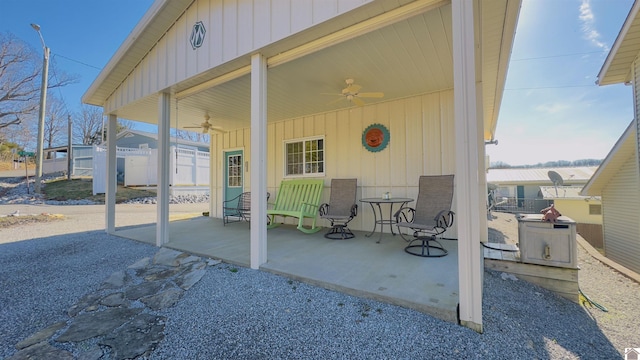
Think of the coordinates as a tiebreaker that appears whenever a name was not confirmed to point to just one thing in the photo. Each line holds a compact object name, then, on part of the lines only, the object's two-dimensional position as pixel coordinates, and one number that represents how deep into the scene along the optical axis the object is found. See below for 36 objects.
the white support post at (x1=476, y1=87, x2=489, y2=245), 3.89
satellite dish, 6.60
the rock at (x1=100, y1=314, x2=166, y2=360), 1.74
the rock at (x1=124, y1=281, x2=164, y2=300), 2.63
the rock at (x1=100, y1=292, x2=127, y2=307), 2.46
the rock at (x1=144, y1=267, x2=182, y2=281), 3.04
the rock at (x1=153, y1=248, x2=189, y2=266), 3.50
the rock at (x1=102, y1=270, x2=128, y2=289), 2.85
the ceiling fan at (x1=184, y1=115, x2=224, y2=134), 5.93
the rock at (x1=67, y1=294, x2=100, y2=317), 2.31
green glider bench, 5.20
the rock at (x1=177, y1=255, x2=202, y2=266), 3.45
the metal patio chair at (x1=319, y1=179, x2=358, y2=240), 4.76
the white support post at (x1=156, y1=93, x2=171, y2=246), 4.30
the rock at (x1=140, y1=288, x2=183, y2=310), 2.40
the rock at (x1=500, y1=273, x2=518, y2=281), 3.05
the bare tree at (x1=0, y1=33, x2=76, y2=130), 13.04
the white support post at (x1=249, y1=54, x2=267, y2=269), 3.13
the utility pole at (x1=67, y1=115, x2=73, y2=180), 14.31
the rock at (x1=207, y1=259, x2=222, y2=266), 3.34
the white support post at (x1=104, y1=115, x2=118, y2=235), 5.47
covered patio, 2.28
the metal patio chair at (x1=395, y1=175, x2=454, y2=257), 3.56
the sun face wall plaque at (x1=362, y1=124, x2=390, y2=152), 5.09
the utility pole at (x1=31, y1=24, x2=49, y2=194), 11.17
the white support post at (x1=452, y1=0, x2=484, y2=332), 1.85
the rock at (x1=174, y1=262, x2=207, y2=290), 2.83
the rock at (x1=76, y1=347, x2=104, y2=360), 1.69
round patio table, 4.12
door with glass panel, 7.19
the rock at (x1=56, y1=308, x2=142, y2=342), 1.94
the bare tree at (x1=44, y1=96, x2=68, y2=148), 18.23
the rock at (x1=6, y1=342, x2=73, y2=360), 1.69
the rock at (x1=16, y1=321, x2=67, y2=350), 1.83
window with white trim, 5.95
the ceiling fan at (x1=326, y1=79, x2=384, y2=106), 3.91
